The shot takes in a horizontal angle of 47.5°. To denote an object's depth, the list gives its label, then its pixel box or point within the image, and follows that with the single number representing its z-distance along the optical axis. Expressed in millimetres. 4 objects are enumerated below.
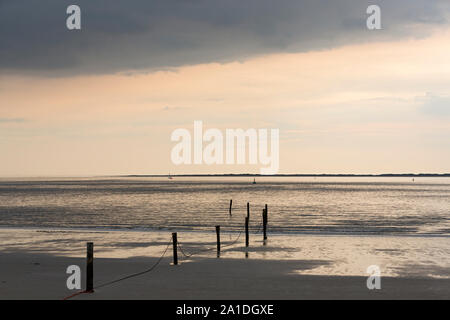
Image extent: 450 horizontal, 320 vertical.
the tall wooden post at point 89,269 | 18734
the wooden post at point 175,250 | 26448
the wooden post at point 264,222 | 40781
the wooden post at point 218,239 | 31781
